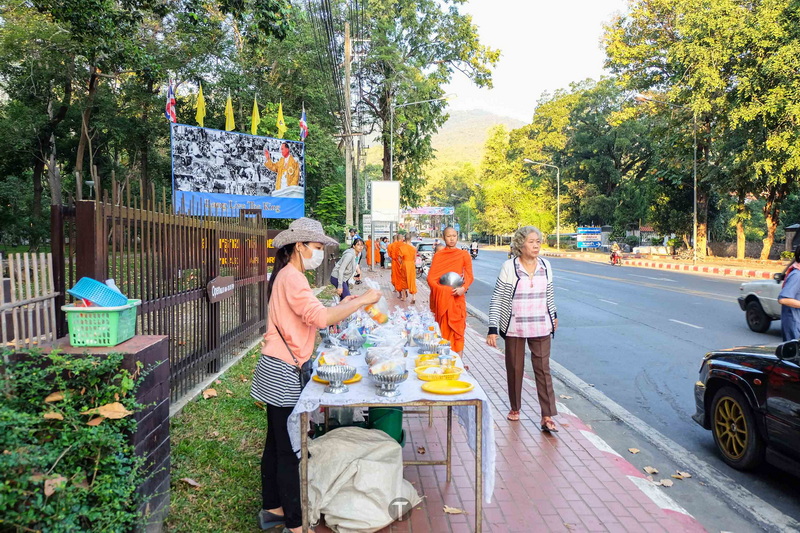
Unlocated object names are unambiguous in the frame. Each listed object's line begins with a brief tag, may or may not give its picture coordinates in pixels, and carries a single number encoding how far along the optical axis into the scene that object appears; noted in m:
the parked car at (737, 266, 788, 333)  10.21
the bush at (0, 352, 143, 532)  2.24
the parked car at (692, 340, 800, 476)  3.87
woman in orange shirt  3.16
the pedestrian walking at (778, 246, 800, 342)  5.80
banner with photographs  16.70
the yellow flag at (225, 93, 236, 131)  18.53
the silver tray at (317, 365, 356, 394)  3.32
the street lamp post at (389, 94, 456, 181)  29.48
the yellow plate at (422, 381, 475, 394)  3.27
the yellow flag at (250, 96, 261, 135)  19.23
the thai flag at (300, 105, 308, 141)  21.08
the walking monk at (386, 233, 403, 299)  14.86
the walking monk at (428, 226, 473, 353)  7.29
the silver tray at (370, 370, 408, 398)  3.22
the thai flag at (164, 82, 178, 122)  15.95
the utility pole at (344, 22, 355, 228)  21.92
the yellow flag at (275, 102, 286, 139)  20.23
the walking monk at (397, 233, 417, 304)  13.23
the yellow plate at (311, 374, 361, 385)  3.46
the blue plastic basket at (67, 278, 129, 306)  3.00
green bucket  4.02
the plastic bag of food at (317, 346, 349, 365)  3.60
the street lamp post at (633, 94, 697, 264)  28.53
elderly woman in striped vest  5.14
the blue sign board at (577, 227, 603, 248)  49.06
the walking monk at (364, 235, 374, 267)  29.57
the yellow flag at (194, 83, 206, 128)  17.52
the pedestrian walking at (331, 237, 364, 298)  10.72
